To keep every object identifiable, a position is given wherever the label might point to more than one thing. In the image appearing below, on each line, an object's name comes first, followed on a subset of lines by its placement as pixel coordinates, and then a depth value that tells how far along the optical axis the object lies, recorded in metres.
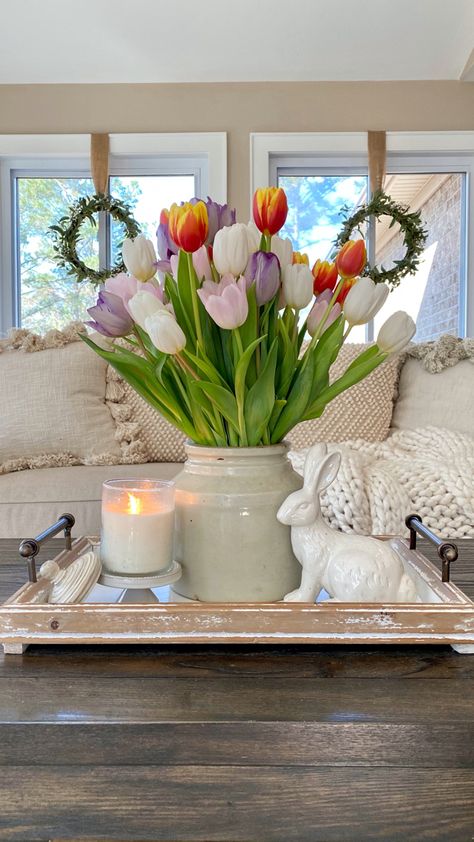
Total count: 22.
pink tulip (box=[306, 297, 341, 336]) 0.73
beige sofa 2.05
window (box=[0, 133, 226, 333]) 3.67
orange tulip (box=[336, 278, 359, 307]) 0.72
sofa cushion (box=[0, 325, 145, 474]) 2.06
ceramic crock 0.68
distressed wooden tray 0.59
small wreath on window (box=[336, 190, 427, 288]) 3.25
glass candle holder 0.68
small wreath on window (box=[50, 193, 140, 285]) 3.20
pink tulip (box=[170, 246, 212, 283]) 0.67
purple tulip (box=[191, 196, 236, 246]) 0.70
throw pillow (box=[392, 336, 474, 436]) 2.03
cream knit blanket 1.55
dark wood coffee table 0.46
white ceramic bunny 0.64
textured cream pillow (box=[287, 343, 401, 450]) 2.09
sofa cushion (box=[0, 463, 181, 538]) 1.80
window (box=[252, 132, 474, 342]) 3.64
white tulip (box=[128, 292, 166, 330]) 0.64
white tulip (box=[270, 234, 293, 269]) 0.70
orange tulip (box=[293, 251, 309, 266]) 0.74
